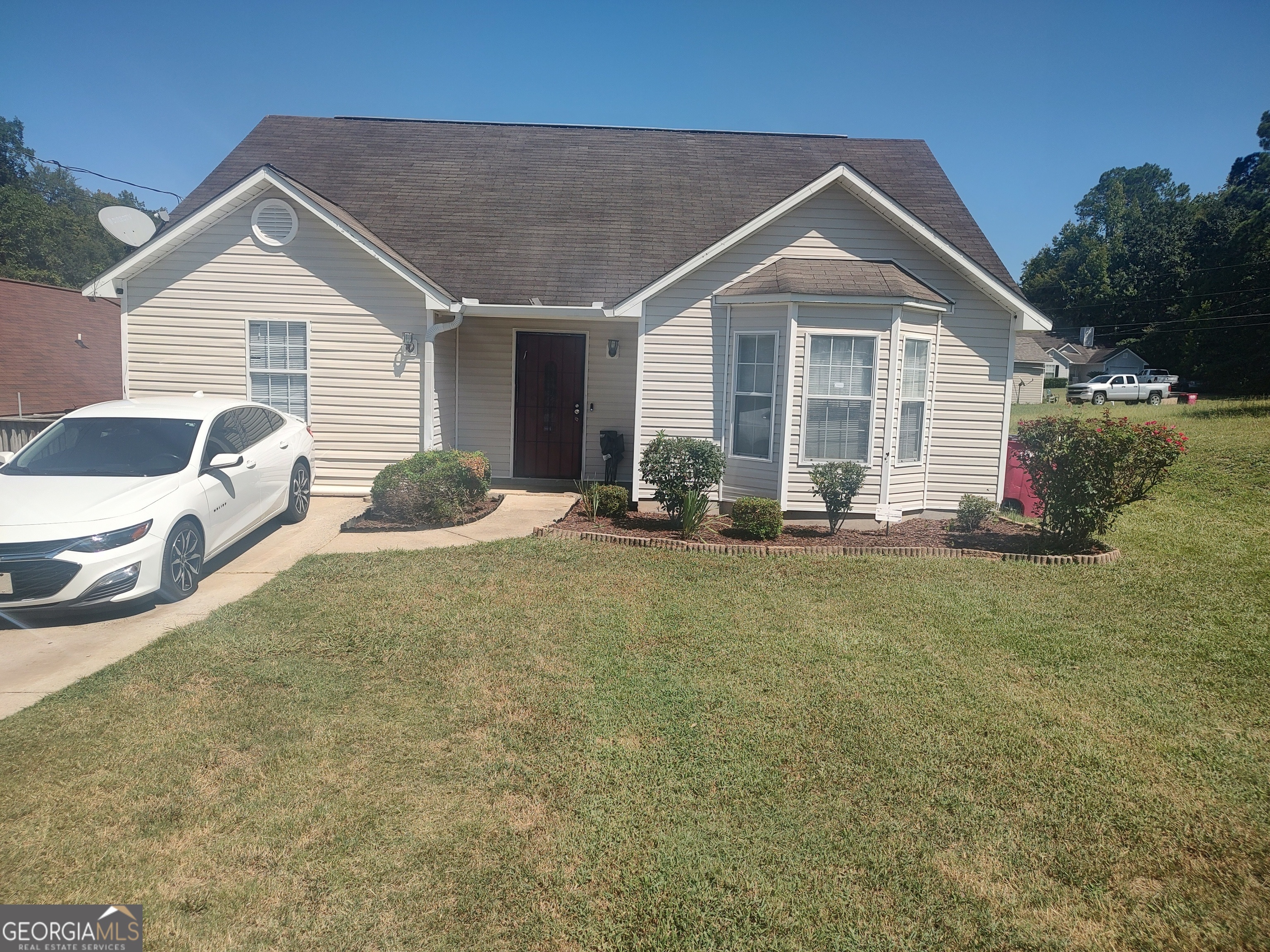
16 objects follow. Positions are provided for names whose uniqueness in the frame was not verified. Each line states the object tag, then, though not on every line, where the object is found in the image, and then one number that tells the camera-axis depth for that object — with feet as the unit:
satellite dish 40.86
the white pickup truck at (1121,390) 156.35
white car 20.79
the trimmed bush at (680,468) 32.60
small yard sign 34.01
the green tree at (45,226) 167.12
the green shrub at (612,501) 35.09
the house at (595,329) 34.14
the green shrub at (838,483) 32.53
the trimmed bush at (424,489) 33.19
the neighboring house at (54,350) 61.52
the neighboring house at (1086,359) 216.54
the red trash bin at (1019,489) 39.34
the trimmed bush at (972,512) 33.78
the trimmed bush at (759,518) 31.99
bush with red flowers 29.01
